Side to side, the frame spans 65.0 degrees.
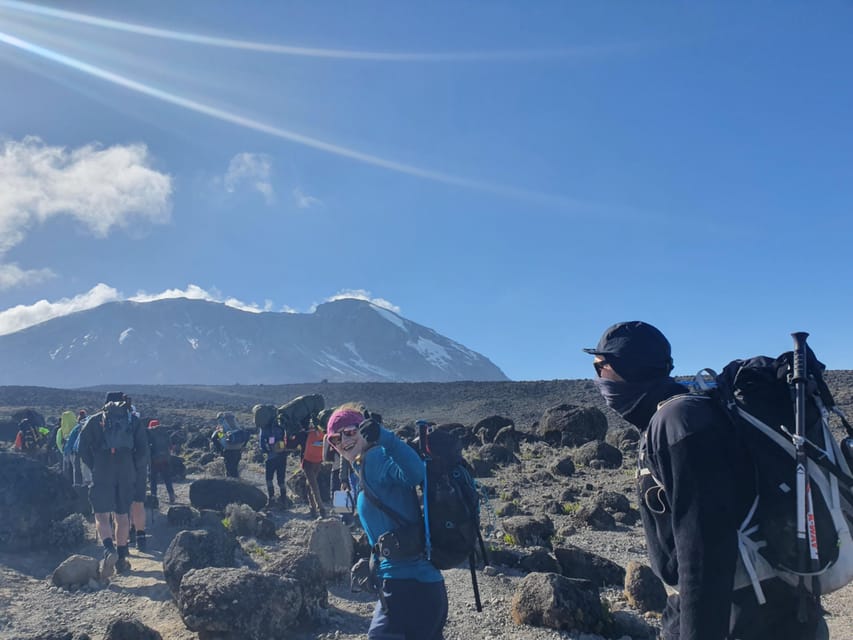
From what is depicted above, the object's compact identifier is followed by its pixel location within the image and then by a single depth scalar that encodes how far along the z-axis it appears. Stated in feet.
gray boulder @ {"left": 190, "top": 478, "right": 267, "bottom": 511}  38.75
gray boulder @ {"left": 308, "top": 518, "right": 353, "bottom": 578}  23.80
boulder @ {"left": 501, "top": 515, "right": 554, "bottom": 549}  28.37
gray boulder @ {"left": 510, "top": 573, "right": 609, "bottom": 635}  17.90
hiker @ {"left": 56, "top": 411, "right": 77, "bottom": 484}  47.42
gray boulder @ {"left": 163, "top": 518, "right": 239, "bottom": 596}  21.76
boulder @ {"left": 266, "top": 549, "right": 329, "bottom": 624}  19.62
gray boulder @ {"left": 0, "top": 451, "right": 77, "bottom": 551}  30.96
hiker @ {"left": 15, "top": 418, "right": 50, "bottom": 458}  57.06
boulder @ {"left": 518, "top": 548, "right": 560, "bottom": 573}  23.31
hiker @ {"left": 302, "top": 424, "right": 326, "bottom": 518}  34.96
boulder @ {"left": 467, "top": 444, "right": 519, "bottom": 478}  54.08
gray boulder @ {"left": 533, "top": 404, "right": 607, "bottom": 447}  71.72
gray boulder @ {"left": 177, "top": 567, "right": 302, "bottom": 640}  17.31
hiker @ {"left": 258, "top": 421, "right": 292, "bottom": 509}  36.47
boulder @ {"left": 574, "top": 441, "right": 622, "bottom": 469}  53.78
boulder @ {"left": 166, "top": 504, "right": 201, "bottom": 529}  34.04
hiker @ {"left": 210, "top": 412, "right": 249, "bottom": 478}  45.50
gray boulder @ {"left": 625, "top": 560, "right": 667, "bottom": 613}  19.69
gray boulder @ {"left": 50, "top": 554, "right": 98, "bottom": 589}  24.66
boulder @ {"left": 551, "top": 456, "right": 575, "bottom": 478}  50.39
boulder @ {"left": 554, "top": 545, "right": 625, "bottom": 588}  22.59
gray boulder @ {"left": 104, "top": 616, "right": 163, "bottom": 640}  17.21
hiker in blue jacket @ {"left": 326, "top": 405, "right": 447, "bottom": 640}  11.22
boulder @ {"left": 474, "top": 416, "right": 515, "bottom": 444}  78.51
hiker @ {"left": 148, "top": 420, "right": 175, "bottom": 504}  40.47
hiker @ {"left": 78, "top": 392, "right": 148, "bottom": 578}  26.09
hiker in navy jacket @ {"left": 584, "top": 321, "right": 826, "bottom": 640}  6.62
